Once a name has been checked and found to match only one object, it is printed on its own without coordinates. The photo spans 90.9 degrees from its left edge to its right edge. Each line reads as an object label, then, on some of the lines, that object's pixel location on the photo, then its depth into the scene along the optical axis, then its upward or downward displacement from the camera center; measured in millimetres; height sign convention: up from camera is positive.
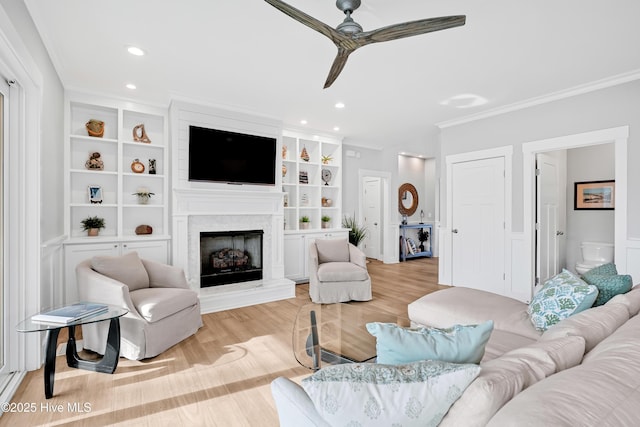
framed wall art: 4656 +250
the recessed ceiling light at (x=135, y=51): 2699 +1390
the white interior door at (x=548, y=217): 4090 -71
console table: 7473 -709
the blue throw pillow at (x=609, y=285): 1840 -435
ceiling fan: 1779 +1081
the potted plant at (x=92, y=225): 3721 -180
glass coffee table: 2057 -881
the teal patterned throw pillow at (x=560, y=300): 1771 -518
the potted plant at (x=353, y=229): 6078 -364
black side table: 1946 -942
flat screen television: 3955 +713
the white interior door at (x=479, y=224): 4309 -189
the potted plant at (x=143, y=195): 4051 +194
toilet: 4465 -620
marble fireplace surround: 3848 -254
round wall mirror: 8141 +319
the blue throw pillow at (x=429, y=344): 963 -414
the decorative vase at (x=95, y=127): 3730 +986
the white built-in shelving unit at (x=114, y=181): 3588 +370
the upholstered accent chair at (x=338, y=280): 4004 -892
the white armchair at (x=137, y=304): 2475 -791
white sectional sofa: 654 -433
